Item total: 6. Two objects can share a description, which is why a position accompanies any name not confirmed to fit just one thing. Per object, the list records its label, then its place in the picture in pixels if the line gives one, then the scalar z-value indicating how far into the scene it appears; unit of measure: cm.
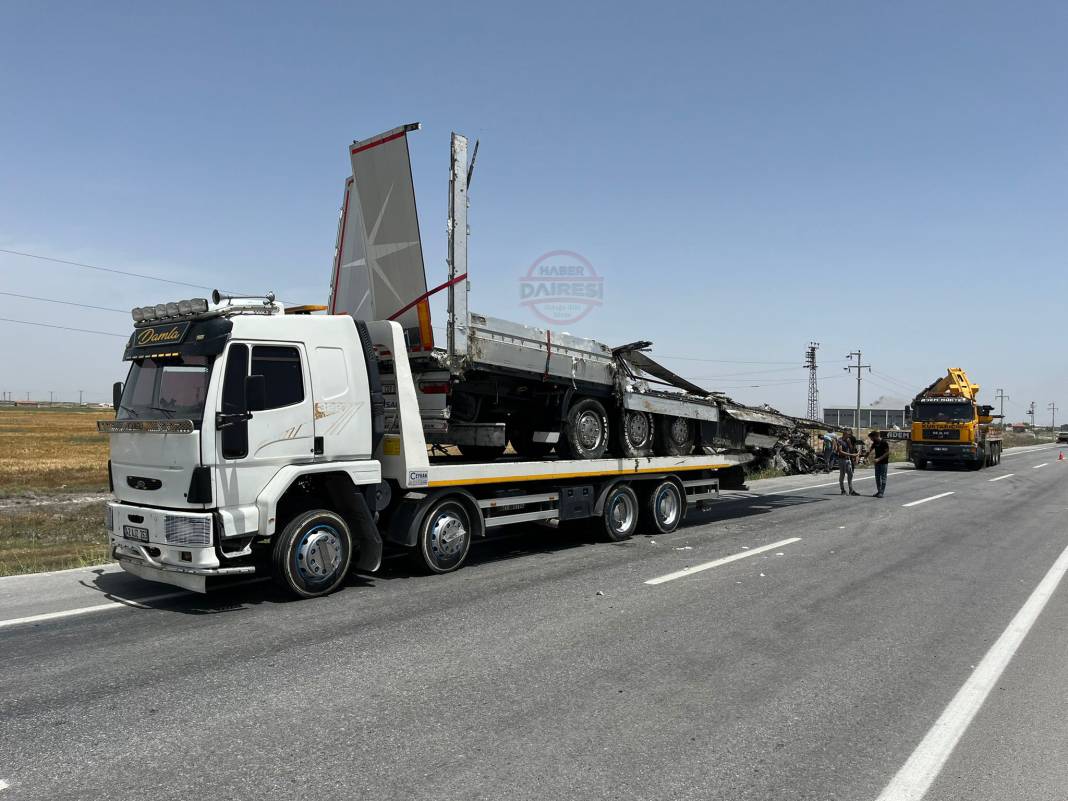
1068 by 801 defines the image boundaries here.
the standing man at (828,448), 1880
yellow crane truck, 2736
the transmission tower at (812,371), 7588
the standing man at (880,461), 1759
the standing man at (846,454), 1833
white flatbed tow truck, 634
